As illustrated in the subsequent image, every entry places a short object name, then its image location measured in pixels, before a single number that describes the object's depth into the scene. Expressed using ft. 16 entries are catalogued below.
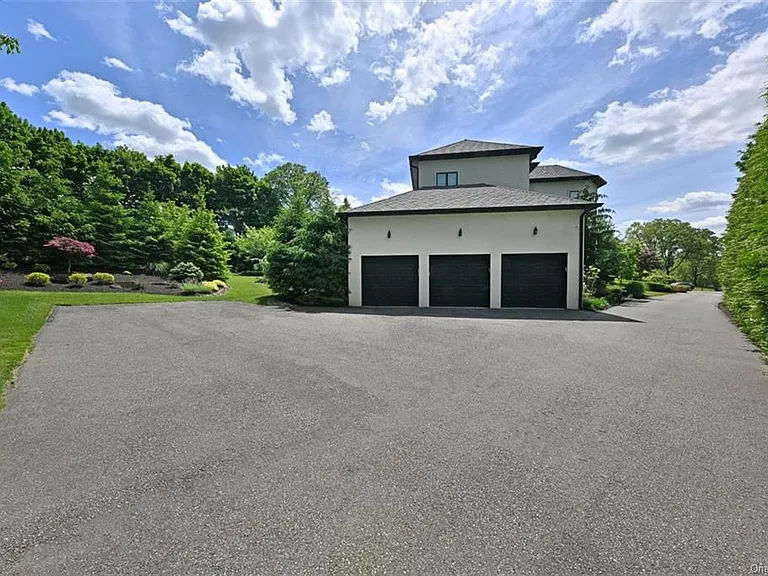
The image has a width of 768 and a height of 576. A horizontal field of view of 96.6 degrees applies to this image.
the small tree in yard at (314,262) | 44.86
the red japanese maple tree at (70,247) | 51.40
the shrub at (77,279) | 48.55
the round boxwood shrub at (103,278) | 50.47
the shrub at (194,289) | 50.01
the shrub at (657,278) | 110.94
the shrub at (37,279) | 45.32
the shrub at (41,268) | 51.31
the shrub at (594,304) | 43.32
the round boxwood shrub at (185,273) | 58.34
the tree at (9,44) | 16.11
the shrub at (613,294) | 56.74
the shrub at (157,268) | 62.03
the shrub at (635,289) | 74.90
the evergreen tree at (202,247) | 61.11
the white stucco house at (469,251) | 41.37
